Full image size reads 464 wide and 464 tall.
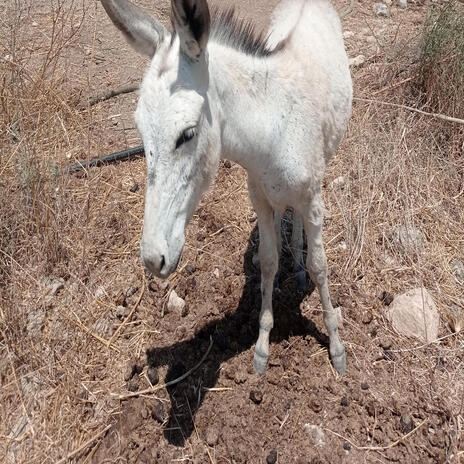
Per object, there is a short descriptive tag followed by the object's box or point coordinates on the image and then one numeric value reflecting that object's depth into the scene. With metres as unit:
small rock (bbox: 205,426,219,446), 2.16
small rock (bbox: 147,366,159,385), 2.42
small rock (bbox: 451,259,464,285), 2.84
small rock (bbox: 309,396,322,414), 2.25
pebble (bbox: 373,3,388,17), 5.13
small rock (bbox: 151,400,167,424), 2.26
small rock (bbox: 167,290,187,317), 2.70
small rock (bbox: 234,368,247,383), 2.38
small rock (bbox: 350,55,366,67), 4.43
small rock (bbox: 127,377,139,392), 2.41
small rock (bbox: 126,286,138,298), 2.84
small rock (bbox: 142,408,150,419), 2.29
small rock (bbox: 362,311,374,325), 2.64
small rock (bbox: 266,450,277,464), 2.09
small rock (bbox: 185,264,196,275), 2.91
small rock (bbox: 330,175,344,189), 3.37
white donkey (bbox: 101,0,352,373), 1.38
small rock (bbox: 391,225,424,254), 2.95
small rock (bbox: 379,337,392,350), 2.51
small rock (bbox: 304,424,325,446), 2.17
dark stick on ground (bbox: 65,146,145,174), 3.59
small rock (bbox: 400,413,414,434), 2.20
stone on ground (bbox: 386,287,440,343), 2.55
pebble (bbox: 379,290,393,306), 2.72
